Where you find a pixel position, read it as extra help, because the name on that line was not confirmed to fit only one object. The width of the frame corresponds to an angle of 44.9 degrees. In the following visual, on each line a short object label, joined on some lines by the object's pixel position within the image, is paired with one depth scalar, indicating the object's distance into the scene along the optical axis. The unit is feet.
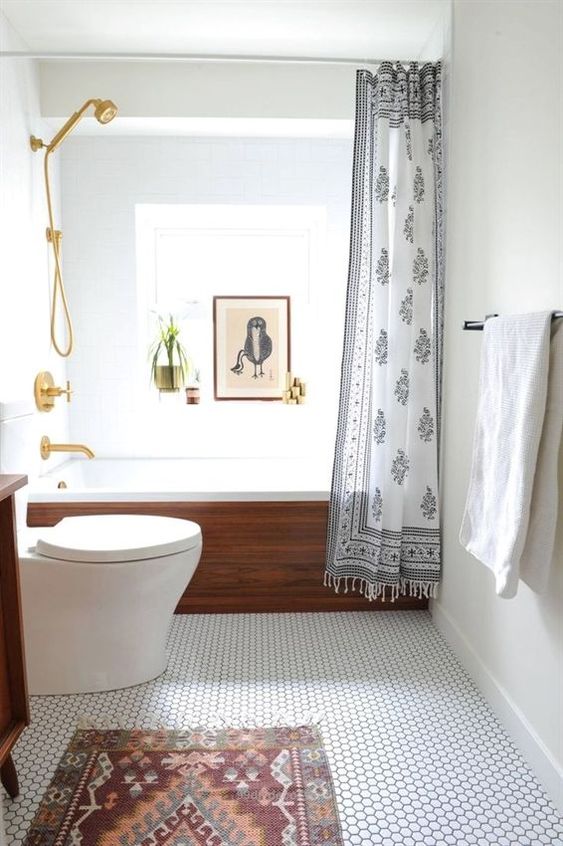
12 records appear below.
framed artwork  12.50
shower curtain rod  8.43
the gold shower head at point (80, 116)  9.08
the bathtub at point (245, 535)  9.07
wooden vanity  4.89
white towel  5.40
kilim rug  5.12
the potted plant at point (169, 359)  12.10
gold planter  12.09
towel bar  6.54
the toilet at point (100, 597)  6.91
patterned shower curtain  8.32
